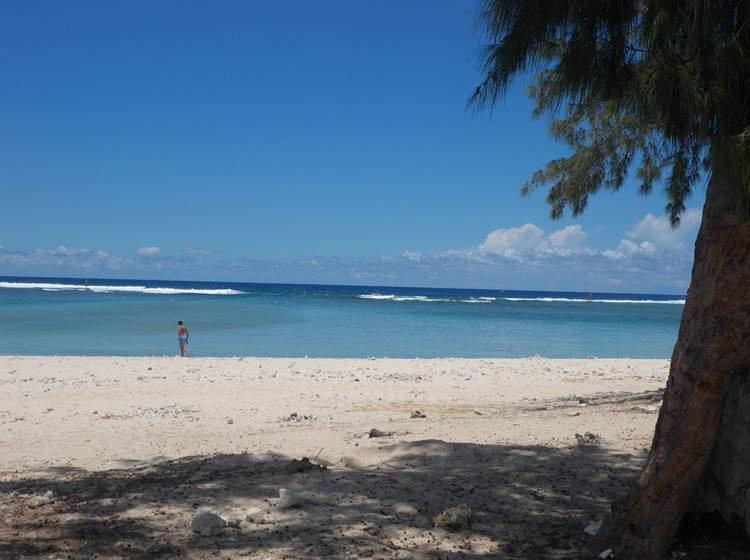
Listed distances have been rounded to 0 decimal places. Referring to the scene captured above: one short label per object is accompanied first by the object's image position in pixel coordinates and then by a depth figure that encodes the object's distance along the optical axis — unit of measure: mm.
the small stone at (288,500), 4500
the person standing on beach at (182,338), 19656
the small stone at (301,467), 5430
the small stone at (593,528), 4145
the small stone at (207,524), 4121
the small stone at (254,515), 4340
